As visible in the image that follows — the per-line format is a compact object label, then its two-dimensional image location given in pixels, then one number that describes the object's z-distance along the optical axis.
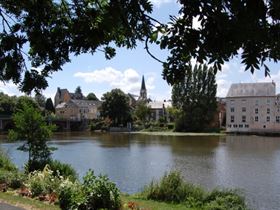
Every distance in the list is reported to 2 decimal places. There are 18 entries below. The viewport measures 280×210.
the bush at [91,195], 8.98
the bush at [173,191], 14.52
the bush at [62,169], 17.56
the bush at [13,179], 13.41
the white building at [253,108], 88.81
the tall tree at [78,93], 150.30
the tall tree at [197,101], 88.62
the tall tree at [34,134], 19.11
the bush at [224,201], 12.62
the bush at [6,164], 19.12
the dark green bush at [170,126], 98.61
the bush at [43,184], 12.12
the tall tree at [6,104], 103.31
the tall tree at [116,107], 100.75
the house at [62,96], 145.25
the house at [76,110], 127.90
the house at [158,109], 121.69
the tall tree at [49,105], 121.84
